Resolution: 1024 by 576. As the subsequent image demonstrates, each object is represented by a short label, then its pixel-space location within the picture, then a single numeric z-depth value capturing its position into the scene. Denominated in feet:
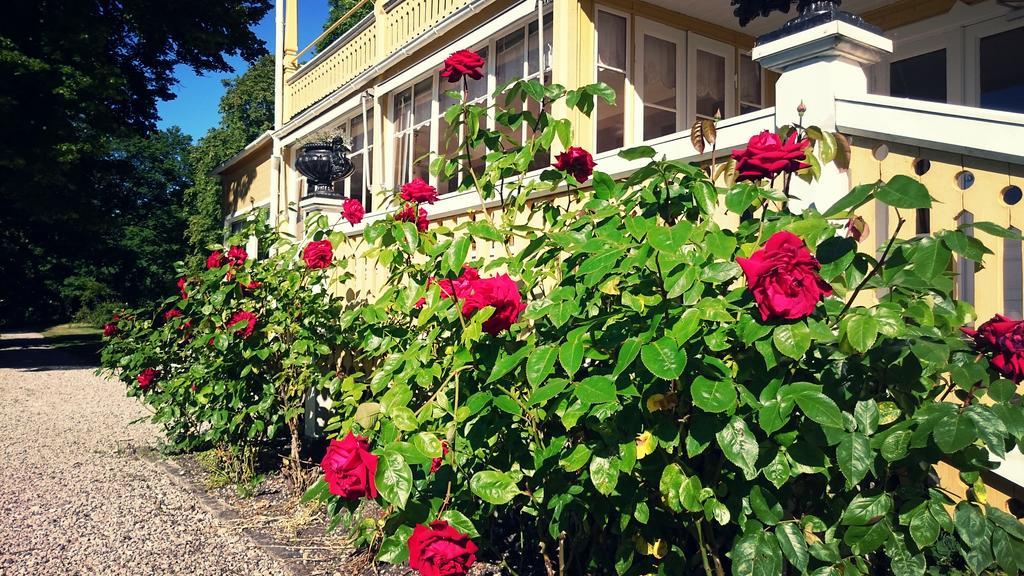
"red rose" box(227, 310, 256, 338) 13.08
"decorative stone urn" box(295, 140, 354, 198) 20.06
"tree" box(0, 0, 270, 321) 44.62
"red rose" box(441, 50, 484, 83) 8.53
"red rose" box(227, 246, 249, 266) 14.30
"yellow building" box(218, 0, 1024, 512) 7.17
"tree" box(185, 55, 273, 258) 66.64
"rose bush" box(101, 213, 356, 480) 13.35
